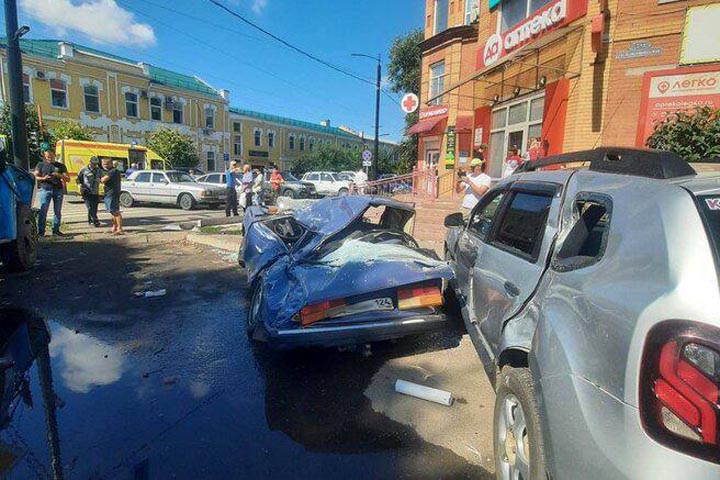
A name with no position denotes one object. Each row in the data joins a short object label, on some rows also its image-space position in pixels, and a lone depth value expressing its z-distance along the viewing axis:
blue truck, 5.75
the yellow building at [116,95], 25.23
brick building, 7.60
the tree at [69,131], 23.41
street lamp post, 23.86
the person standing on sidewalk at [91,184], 9.89
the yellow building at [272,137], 40.34
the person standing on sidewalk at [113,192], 9.40
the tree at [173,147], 28.88
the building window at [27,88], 24.33
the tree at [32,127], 19.69
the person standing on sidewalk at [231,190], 12.64
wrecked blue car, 3.21
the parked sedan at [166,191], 16.72
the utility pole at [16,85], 8.66
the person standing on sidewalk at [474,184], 7.11
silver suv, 1.16
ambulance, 18.30
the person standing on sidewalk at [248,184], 13.72
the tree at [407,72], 28.20
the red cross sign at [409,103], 16.86
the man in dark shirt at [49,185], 8.92
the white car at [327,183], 25.72
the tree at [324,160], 46.41
